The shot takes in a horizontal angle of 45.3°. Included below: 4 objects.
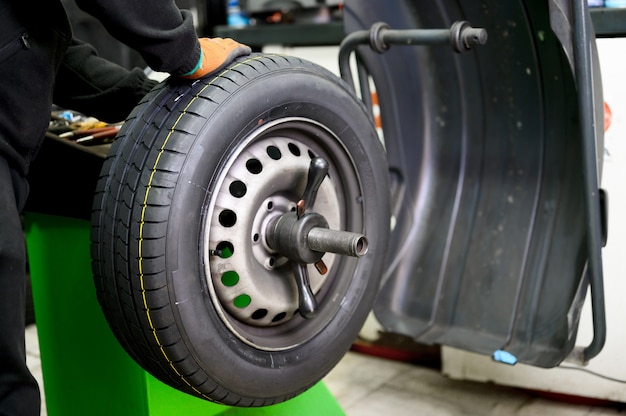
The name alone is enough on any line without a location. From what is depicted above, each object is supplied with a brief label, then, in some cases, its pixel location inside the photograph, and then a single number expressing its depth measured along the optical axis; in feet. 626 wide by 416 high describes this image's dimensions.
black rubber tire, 4.04
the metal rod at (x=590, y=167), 4.99
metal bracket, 5.39
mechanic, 3.98
